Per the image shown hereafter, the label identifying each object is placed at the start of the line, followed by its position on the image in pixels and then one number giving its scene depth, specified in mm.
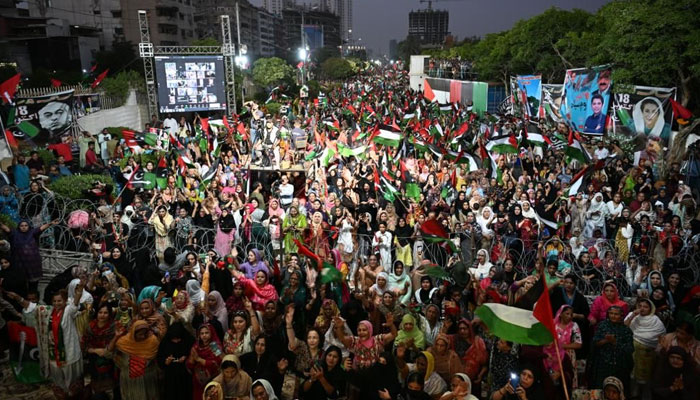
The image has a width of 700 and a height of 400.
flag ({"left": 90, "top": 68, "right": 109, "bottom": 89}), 21031
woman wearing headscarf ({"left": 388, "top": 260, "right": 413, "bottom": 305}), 6520
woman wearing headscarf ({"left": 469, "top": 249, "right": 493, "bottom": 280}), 6926
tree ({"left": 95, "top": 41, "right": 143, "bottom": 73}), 33675
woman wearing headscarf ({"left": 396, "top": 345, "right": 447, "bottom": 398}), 4738
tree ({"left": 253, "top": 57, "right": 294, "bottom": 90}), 42531
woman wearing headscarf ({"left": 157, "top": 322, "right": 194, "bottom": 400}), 4984
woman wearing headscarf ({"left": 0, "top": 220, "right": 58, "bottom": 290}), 7309
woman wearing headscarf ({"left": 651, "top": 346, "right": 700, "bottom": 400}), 4516
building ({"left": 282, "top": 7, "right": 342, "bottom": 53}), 149875
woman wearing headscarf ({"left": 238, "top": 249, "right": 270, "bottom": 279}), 6641
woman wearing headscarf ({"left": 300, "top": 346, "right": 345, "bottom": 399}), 4770
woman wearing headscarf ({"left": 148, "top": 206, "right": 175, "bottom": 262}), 8203
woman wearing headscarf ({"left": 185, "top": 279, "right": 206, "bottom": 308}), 5828
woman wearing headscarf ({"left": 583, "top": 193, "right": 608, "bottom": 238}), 8805
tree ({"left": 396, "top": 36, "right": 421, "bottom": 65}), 100375
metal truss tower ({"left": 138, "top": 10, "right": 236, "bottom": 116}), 23188
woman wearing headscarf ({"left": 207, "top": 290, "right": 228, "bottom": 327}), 5748
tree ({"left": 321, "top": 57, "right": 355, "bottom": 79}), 78125
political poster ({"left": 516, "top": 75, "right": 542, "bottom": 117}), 23938
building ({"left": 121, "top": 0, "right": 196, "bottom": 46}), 52353
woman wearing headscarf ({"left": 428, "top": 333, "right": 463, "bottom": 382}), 4941
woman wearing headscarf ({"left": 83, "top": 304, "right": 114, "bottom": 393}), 5258
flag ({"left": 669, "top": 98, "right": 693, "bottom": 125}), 13586
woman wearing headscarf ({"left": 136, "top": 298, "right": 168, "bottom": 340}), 5137
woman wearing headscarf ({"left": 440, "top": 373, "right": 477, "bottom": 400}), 4215
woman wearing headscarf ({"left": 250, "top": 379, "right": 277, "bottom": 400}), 4348
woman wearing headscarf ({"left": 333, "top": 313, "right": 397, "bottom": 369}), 4984
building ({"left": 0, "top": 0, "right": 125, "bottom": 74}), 35188
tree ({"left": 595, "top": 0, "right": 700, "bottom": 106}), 14711
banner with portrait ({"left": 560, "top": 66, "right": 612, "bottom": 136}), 18438
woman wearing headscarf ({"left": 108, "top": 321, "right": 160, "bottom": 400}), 4961
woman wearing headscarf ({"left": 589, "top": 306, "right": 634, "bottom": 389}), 5008
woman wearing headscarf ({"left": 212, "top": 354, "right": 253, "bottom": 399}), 4551
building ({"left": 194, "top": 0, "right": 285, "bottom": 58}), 76525
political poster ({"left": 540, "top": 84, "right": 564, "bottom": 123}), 21766
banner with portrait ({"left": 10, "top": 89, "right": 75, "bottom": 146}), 15773
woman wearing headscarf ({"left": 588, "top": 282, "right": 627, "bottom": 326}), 5520
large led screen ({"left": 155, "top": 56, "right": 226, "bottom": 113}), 23750
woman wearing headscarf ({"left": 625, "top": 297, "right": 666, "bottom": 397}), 5164
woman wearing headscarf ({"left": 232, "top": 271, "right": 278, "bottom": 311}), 6107
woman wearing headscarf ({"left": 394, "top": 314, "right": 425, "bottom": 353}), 5227
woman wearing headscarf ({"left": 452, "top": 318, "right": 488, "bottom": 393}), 5082
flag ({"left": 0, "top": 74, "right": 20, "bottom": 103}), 12117
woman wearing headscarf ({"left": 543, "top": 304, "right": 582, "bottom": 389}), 5004
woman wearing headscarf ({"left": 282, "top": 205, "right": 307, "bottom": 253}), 8150
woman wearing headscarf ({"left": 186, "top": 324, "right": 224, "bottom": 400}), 4969
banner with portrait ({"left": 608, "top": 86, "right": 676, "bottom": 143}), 15453
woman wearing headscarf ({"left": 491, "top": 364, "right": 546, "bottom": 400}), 4359
